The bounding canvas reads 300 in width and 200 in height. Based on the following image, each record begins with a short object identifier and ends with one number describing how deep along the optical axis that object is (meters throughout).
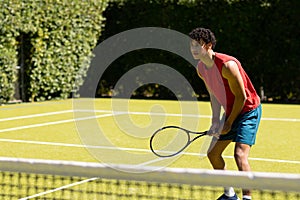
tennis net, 6.89
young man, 10.58
